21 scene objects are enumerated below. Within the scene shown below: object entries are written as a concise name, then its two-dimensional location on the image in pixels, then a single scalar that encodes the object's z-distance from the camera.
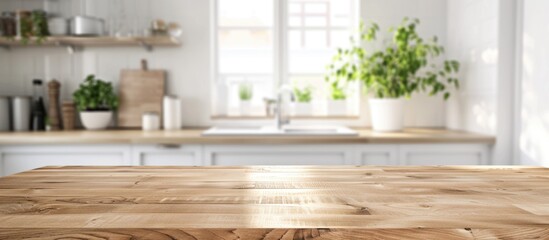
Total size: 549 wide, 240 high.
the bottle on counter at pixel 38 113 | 3.17
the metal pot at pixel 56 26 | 3.12
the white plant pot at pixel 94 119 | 3.15
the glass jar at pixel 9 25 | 3.12
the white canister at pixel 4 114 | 3.13
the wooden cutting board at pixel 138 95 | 3.31
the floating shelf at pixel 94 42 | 3.09
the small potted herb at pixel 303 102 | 3.49
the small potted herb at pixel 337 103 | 3.43
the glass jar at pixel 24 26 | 3.06
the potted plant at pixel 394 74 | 2.97
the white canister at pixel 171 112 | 3.18
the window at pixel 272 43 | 3.50
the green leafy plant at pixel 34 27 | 3.05
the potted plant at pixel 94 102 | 3.16
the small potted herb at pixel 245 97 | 3.49
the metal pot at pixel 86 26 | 3.07
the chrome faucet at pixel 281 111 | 3.19
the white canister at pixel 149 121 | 3.14
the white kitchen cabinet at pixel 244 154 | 2.66
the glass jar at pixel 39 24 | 3.05
